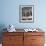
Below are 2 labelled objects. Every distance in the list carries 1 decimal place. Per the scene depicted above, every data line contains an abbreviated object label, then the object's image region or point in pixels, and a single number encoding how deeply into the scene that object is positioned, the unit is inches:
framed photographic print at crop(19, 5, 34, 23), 80.1
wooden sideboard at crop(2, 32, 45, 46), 70.7
